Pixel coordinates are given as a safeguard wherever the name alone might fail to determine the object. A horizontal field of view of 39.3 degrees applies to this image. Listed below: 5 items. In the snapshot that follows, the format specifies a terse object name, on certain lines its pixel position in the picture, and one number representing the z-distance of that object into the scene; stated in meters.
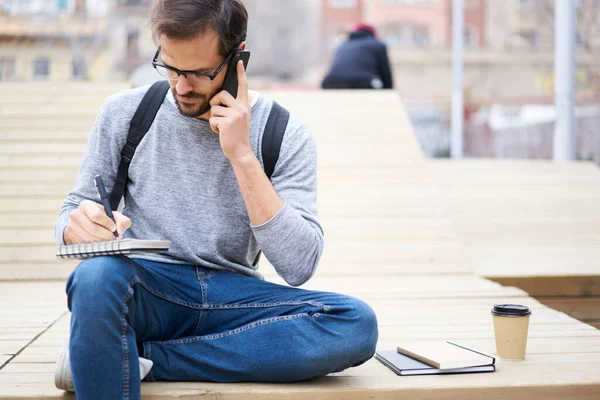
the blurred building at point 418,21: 37.00
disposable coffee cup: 2.45
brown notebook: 2.33
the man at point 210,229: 2.13
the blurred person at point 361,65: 7.41
